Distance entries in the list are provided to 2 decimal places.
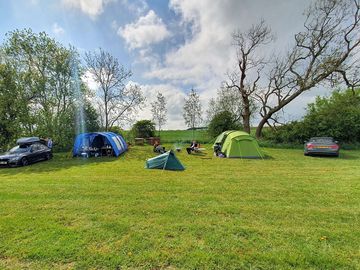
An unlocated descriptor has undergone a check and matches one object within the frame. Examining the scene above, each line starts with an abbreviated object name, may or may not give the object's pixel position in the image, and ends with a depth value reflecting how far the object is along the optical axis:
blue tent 13.84
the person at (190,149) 14.45
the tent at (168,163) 8.74
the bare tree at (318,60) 17.66
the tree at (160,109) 26.16
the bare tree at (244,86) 21.23
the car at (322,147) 12.27
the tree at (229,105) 23.20
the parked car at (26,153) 10.76
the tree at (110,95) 22.72
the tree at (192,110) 25.77
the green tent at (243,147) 12.33
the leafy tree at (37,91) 14.65
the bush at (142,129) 24.23
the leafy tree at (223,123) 22.27
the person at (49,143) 14.34
